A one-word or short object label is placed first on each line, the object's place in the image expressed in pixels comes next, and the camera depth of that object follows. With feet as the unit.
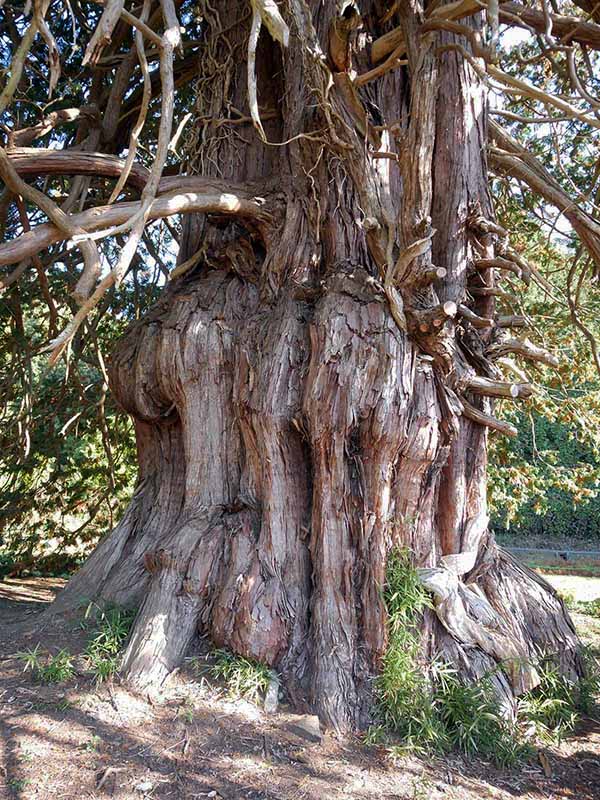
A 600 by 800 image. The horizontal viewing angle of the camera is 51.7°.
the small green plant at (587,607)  19.39
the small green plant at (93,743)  8.66
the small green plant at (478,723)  10.02
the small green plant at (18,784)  7.85
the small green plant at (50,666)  10.07
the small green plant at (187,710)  9.53
